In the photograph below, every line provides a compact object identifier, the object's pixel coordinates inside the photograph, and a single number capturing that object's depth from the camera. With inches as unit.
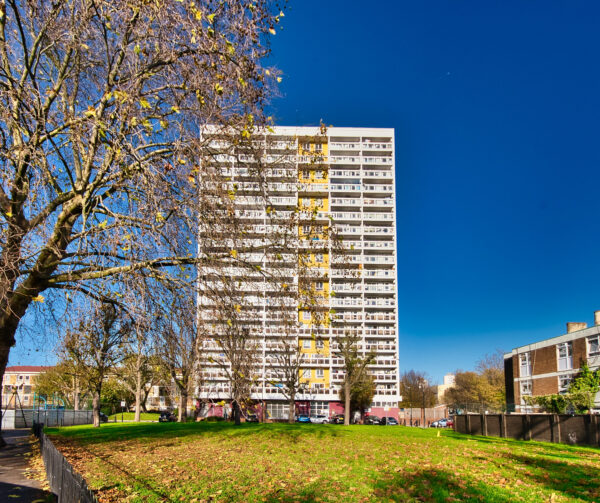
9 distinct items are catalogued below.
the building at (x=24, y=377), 4574.8
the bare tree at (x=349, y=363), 1897.1
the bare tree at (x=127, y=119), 342.5
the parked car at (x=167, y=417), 2142.0
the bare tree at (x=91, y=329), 369.7
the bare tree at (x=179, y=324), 420.2
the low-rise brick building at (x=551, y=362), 1577.3
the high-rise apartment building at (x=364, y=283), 2891.2
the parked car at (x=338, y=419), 2390.7
